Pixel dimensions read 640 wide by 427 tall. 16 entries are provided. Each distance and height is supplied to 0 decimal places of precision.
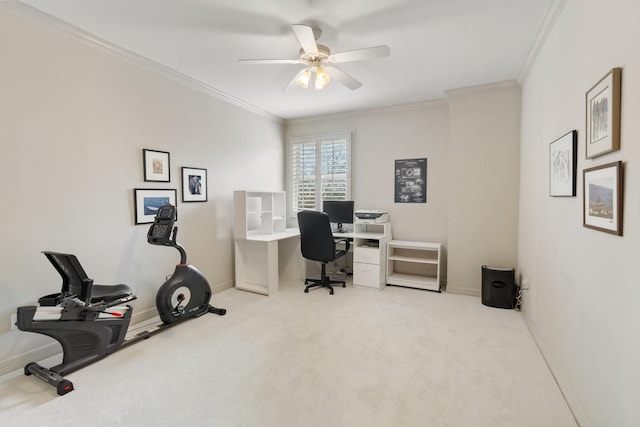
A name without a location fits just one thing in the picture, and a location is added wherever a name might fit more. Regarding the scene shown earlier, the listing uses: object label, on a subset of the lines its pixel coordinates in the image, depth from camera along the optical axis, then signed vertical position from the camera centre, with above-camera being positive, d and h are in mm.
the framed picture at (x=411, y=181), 4496 +378
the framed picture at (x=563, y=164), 1861 +277
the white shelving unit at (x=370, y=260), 4191 -776
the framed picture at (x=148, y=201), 3043 +54
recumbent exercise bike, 2076 -848
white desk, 4031 -799
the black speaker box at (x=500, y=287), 3447 -958
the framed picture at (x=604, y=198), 1314 +34
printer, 4414 -173
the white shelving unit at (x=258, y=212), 4133 -101
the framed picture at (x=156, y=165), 3115 +440
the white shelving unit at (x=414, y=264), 4172 -909
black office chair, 3941 -472
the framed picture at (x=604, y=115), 1354 +442
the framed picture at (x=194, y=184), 3586 +267
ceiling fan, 2227 +1236
